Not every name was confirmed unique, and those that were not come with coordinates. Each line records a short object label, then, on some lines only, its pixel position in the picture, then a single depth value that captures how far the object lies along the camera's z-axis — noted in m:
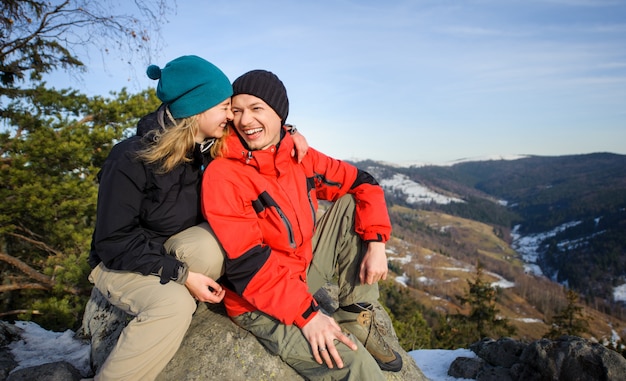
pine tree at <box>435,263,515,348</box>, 29.17
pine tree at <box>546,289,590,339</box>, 27.85
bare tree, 5.19
